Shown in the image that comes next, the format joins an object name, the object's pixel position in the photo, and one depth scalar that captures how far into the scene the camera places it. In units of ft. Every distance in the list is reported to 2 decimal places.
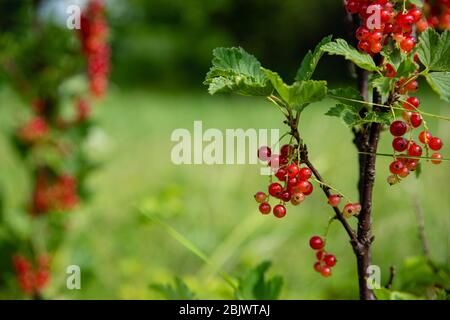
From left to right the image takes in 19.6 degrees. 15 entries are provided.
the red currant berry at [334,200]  2.80
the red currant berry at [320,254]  2.98
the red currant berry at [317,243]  2.94
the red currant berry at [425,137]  2.84
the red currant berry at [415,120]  2.84
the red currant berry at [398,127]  2.78
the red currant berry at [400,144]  2.81
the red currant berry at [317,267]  2.98
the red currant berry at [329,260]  2.96
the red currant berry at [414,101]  2.86
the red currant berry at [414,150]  2.82
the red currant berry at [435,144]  2.85
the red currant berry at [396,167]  2.82
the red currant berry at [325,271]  2.95
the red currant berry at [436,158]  2.82
